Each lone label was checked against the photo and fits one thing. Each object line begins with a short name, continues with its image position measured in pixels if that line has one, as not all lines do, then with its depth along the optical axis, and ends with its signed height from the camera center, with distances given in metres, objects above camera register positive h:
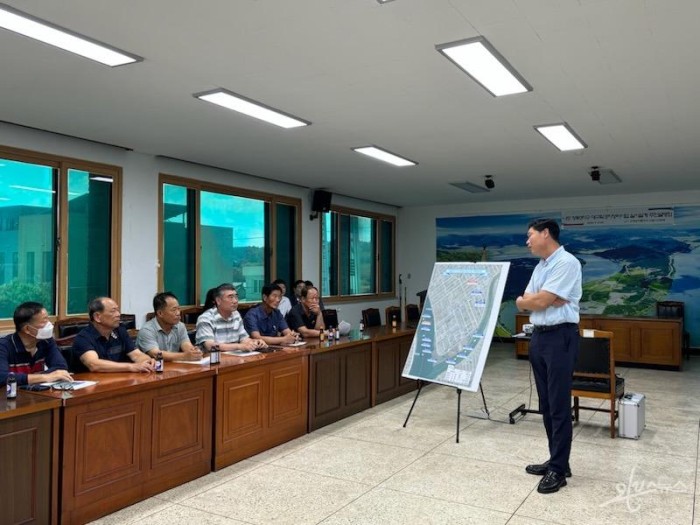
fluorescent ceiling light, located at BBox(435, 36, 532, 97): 3.56 +1.43
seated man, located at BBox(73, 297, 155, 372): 3.62 -0.50
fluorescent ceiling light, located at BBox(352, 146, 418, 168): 6.60 +1.44
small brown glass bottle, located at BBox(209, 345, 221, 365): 3.95 -0.61
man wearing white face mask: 3.17 -0.48
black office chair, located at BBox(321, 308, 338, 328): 7.61 -0.63
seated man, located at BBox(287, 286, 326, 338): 6.10 -0.48
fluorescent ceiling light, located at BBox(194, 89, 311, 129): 4.59 +1.44
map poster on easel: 4.55 -0.44
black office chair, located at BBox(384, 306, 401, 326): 7.09 -0.55
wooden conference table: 2.98 -0.97
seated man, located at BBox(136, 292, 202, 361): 4.25 -0.51
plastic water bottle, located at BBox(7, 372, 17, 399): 2.85 -0.60
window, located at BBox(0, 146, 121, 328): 5.66 +0.43
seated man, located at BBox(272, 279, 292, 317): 7.38 -0.45
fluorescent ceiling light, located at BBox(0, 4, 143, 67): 3.17 +1.43
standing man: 3.46 -0.42
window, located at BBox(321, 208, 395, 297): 10.38 +0.36
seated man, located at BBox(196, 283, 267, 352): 4.74 -0.49
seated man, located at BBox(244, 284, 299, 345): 5.43 -0.47
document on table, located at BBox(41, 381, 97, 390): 3.10 -0.64
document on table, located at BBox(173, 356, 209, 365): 3.99 -0.65
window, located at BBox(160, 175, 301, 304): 7.32 +0.48
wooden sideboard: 8.28 -0.99
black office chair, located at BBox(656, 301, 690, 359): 9.48 -0.68
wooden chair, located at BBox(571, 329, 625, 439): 4.75 -0.85
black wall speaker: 9.66 +1.22
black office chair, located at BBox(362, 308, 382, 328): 8.14 -0.68
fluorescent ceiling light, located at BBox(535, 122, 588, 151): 5.59 +1.44
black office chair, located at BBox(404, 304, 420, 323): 8.96 -0.65
